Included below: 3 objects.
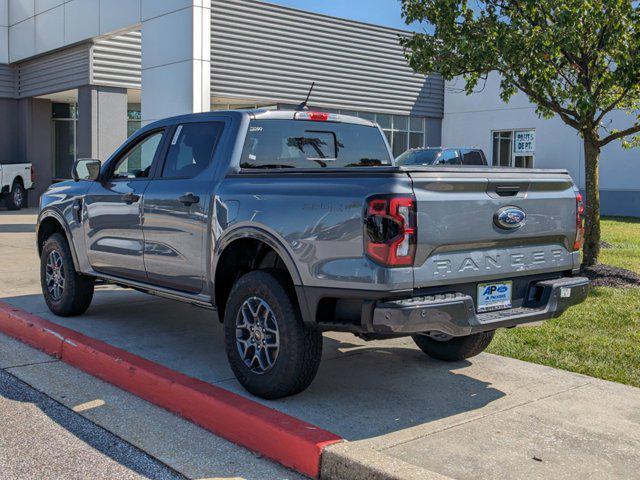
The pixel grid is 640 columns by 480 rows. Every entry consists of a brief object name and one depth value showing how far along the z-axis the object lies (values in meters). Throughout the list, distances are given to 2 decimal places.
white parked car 23.61
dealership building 17.97
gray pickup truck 4.32
